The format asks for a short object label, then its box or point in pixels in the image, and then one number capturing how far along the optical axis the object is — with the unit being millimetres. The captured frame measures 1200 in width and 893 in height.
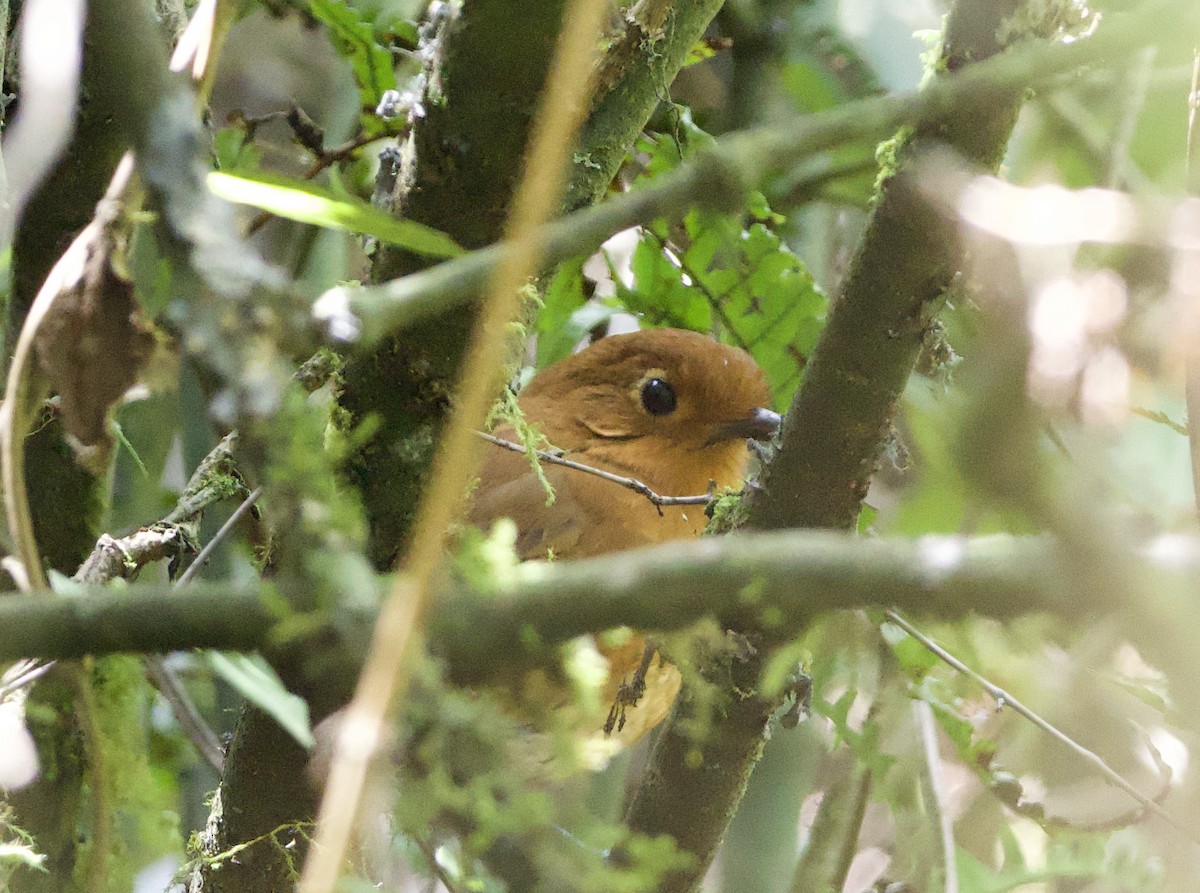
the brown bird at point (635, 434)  3267
